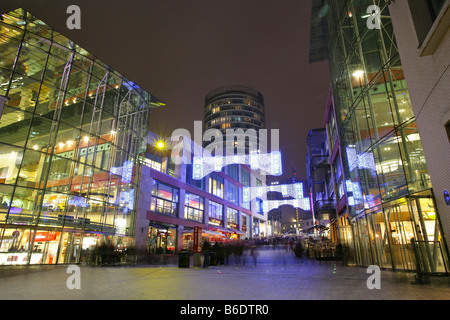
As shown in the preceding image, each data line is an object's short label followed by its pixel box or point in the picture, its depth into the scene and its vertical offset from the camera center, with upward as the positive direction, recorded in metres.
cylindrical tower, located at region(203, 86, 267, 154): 111.81 +53.10
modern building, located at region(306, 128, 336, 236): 35.41 +11.27
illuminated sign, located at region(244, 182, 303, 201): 61.75 +13.34
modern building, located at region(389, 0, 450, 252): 7.60 +5.00
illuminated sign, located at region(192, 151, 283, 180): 40.75 +15.03
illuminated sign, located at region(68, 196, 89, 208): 20.21 +3.15
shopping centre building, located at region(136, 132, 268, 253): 29.31 +5.94
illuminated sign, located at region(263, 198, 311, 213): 77.28 +13.87
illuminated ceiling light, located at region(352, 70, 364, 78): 15.57 +9.73
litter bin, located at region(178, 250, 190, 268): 15.26 -0.78
